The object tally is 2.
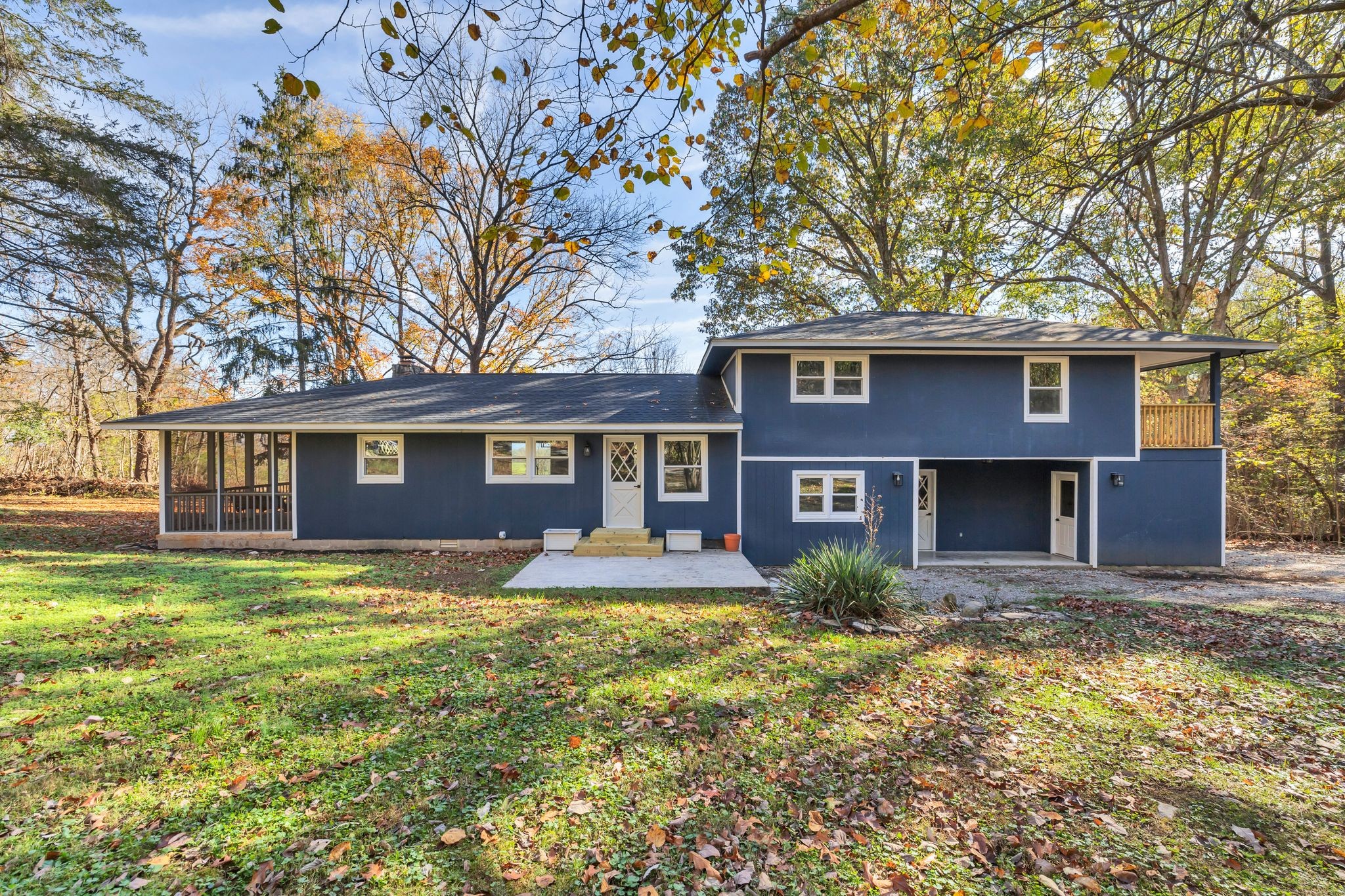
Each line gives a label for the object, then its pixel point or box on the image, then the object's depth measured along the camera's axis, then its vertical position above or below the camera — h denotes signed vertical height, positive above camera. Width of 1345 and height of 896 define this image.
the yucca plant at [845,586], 6.63 -1.68
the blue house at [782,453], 11.23 -0.02
